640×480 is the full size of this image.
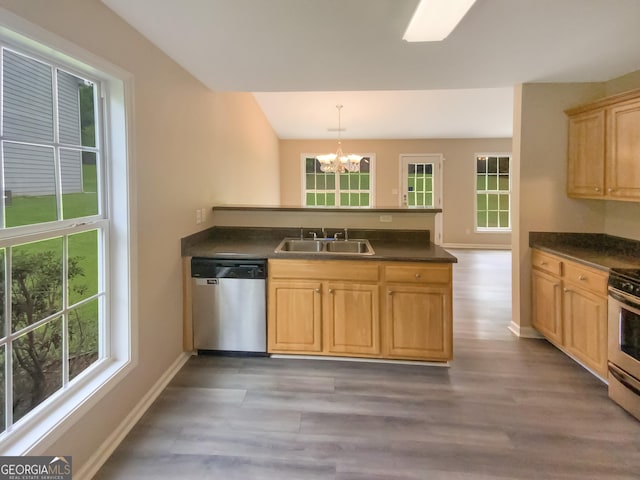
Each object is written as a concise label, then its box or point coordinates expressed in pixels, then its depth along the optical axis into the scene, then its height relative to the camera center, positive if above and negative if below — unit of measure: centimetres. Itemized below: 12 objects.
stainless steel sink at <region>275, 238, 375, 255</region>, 343 -22
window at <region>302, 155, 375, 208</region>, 847 +77
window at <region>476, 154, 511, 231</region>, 827 +57
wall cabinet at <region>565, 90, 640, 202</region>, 267 +53
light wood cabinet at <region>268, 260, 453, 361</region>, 281 -67
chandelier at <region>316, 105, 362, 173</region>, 664 +105
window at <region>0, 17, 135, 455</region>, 147 -6
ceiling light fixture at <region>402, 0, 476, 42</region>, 184 +106
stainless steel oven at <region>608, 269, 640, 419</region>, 219 -73
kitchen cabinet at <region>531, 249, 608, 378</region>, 254 -67
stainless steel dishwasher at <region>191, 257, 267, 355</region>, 294 -65
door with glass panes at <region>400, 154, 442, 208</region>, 827 +88
